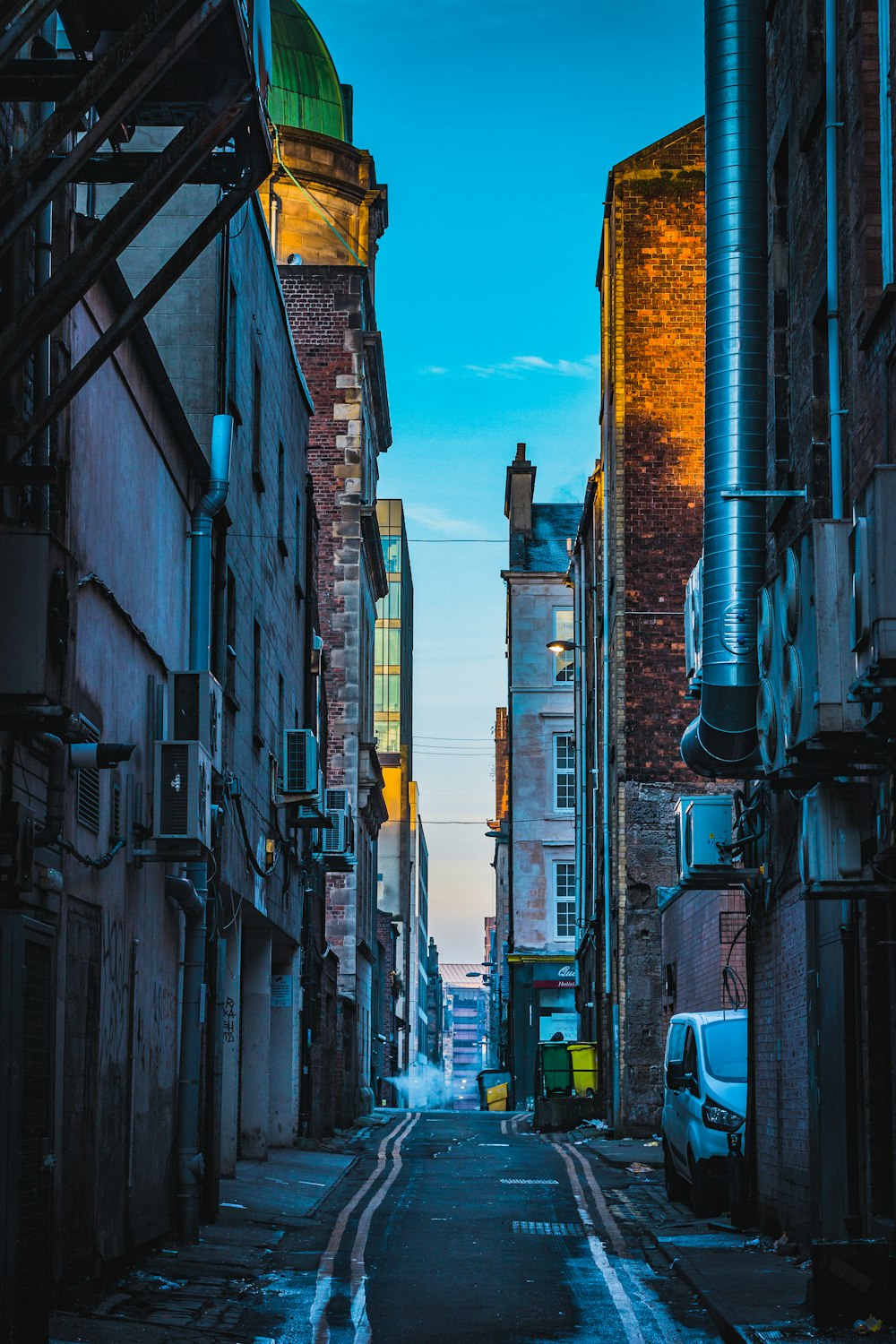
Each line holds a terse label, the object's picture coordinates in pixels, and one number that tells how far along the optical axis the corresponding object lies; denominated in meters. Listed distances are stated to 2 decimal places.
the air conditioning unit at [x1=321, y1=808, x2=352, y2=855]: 31.47
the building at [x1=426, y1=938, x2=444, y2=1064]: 154.38
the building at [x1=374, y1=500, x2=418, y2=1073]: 83.56
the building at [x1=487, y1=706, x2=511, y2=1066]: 75.38
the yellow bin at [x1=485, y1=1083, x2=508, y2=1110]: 52.33
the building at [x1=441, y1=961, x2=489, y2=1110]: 103.29
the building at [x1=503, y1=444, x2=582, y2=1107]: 55.34
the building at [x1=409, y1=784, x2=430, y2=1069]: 110.25
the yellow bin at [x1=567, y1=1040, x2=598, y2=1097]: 34.06
